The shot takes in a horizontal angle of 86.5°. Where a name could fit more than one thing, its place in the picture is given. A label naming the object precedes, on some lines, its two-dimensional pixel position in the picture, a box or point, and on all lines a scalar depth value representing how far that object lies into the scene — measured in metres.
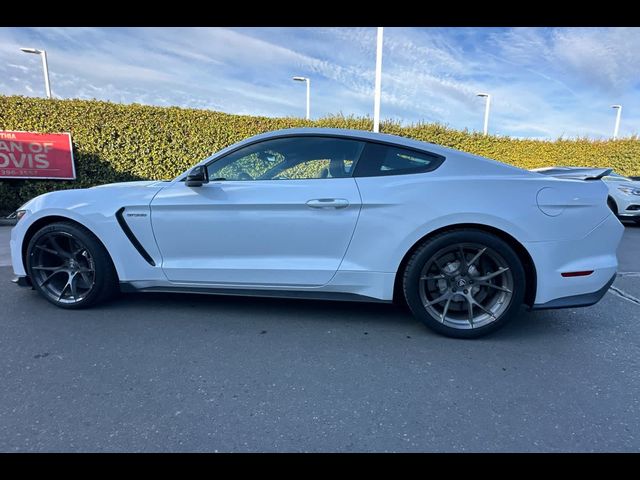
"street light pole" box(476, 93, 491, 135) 15.59
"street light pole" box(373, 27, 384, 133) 8.62
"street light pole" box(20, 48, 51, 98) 11.20
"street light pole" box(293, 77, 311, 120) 14.35
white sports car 2.37
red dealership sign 7.16
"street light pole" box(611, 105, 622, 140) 18.41
